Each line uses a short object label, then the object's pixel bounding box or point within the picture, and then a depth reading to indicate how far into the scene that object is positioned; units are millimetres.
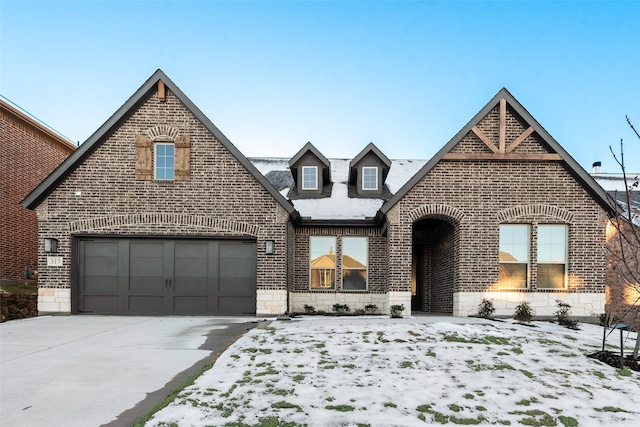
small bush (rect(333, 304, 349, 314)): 13492
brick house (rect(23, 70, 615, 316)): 12258
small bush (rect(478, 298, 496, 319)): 11875
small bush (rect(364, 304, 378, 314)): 13602
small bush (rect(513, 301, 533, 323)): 11438
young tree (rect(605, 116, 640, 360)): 12514
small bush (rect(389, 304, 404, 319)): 11898
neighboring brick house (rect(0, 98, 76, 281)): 14770
